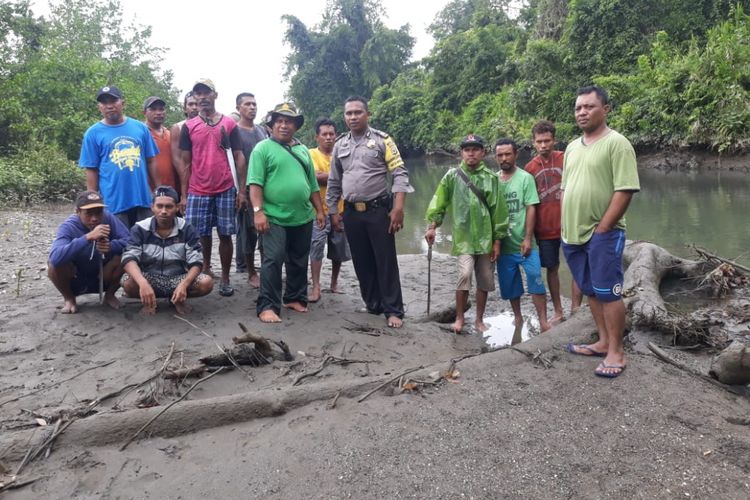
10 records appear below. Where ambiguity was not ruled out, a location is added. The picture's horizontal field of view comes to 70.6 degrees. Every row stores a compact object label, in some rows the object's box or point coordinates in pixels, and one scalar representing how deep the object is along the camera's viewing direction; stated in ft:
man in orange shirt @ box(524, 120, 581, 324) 16.61
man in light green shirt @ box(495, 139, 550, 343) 16.39
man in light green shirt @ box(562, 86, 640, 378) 10.80
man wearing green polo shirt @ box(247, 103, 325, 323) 15.56
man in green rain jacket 16.12
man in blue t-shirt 16.38
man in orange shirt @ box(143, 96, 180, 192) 18.09
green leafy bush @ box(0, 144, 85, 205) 44.45
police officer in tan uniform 15.81
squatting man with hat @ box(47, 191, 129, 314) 14.78
